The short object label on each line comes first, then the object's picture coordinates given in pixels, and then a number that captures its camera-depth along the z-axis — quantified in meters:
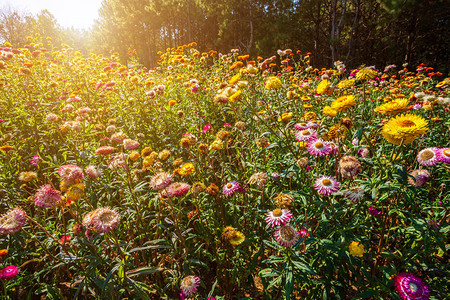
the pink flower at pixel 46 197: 0.51
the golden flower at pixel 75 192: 0.49
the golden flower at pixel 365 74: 0.62
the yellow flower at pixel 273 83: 0.70
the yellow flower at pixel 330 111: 0.56
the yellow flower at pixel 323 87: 0.68
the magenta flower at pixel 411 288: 0.45
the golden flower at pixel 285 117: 0.66
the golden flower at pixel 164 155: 0.66
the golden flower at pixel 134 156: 0.65
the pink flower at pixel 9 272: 0.49
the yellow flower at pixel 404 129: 0.43
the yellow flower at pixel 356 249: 0.51
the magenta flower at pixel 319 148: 0.52
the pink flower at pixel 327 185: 0.48
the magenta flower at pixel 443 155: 0.49
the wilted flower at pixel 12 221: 0.48
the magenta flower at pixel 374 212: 0.53
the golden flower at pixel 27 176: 0.61
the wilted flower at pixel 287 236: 0.42
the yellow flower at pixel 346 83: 0.67
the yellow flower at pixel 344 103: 0.55
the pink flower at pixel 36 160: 0.78
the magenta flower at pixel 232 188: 0.57
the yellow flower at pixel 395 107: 0.49
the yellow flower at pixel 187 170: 0.61
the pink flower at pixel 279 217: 0.45
